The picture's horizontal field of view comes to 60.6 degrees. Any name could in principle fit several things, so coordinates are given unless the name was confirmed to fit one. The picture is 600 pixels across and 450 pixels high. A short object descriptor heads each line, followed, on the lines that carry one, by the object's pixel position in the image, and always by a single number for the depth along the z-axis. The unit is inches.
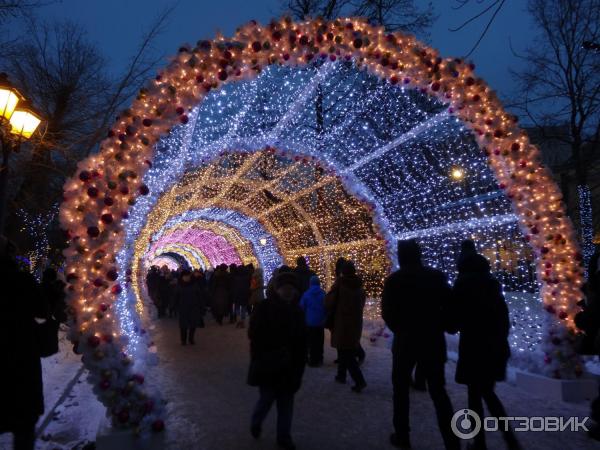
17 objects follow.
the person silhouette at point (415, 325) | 173.2
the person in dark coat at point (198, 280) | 445.4
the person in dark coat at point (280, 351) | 175.9
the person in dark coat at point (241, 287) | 582.4
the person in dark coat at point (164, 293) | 710.5
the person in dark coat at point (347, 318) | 270.2
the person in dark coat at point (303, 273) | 402.0
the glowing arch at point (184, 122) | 198.4
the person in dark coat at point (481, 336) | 170.7
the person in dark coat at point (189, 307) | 429.7
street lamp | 240.2
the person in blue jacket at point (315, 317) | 330.0
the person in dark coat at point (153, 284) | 743.1
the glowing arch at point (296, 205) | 467.5
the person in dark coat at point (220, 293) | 563.5
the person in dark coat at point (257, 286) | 501.7
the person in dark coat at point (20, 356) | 133.0
